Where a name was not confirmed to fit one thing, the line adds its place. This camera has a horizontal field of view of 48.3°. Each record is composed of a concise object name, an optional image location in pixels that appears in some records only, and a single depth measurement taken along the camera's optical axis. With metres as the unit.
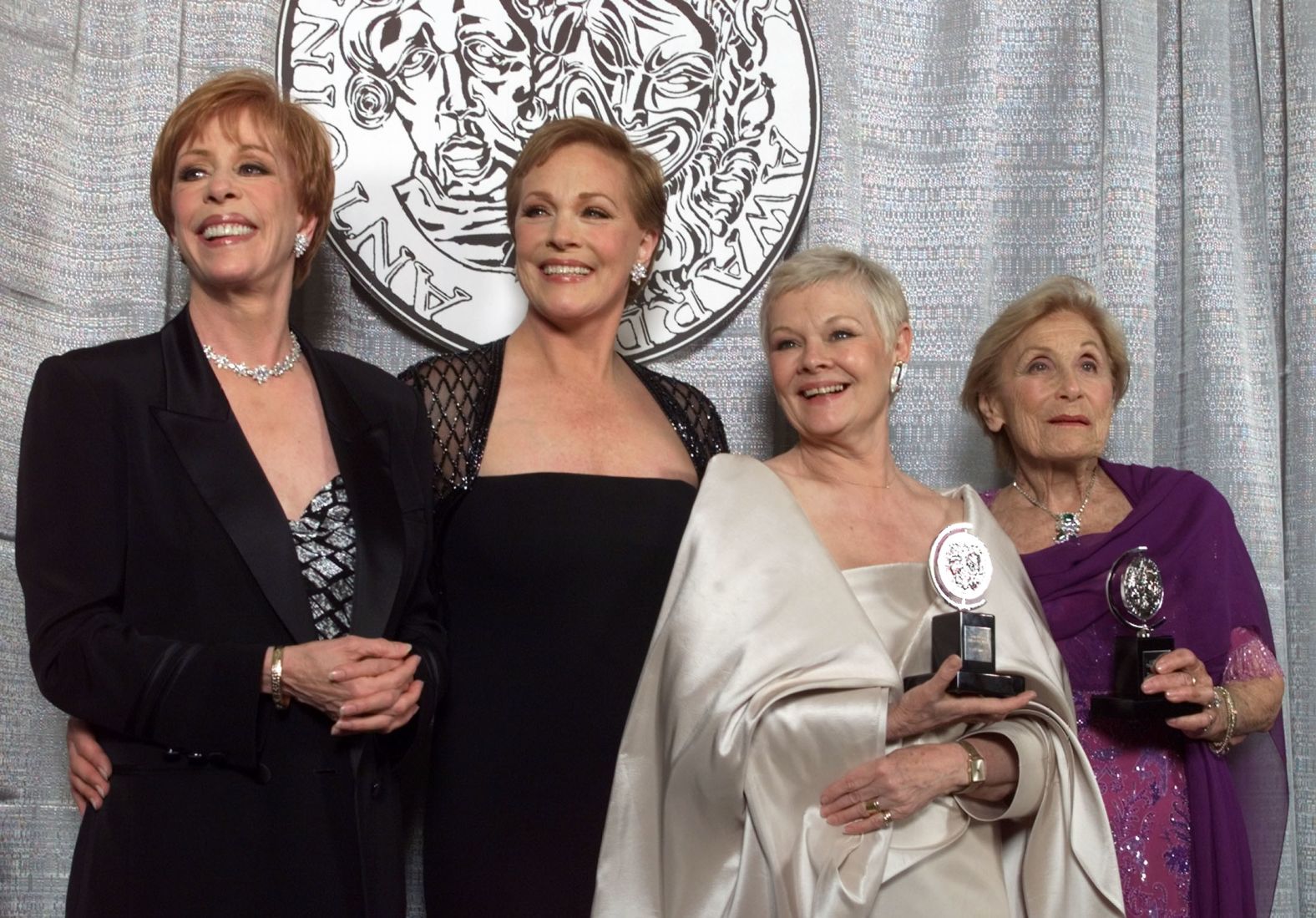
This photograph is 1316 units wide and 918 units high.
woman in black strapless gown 2.39
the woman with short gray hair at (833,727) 2.11
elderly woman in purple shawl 2.50
